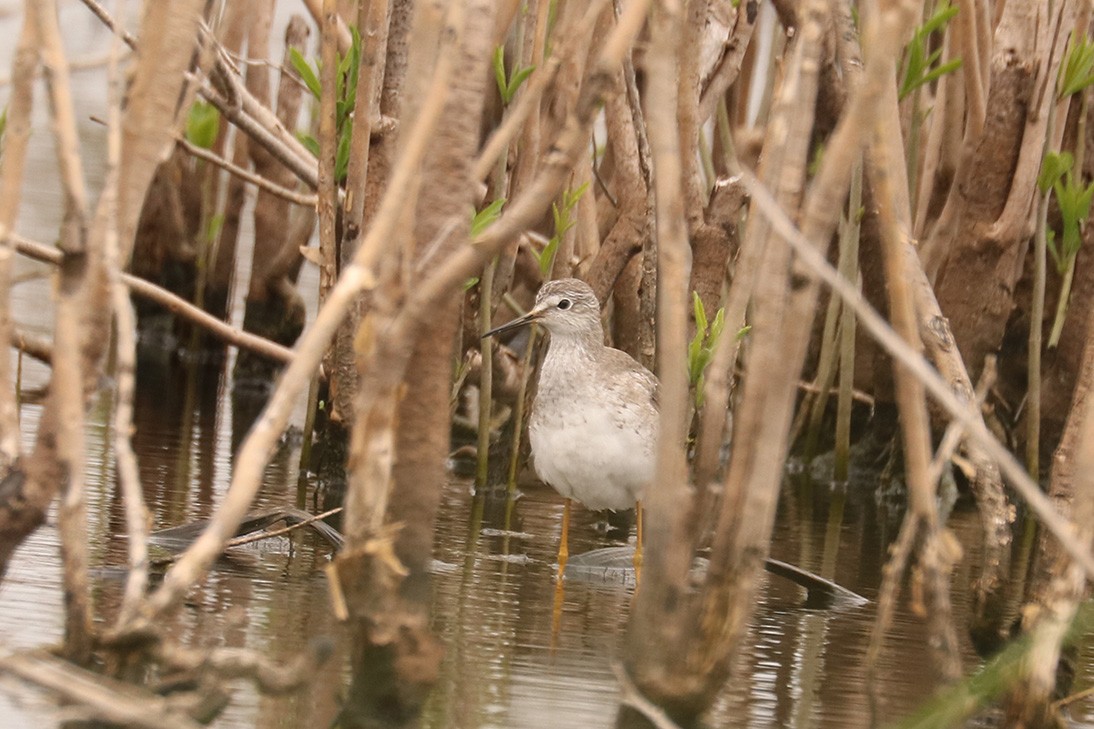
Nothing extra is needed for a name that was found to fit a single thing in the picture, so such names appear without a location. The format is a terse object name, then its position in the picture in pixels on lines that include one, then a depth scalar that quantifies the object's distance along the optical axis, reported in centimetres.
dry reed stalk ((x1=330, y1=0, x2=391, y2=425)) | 1077
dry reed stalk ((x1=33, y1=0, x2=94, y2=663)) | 588
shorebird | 1103
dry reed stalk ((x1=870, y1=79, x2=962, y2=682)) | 600
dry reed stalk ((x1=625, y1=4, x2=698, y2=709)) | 614
